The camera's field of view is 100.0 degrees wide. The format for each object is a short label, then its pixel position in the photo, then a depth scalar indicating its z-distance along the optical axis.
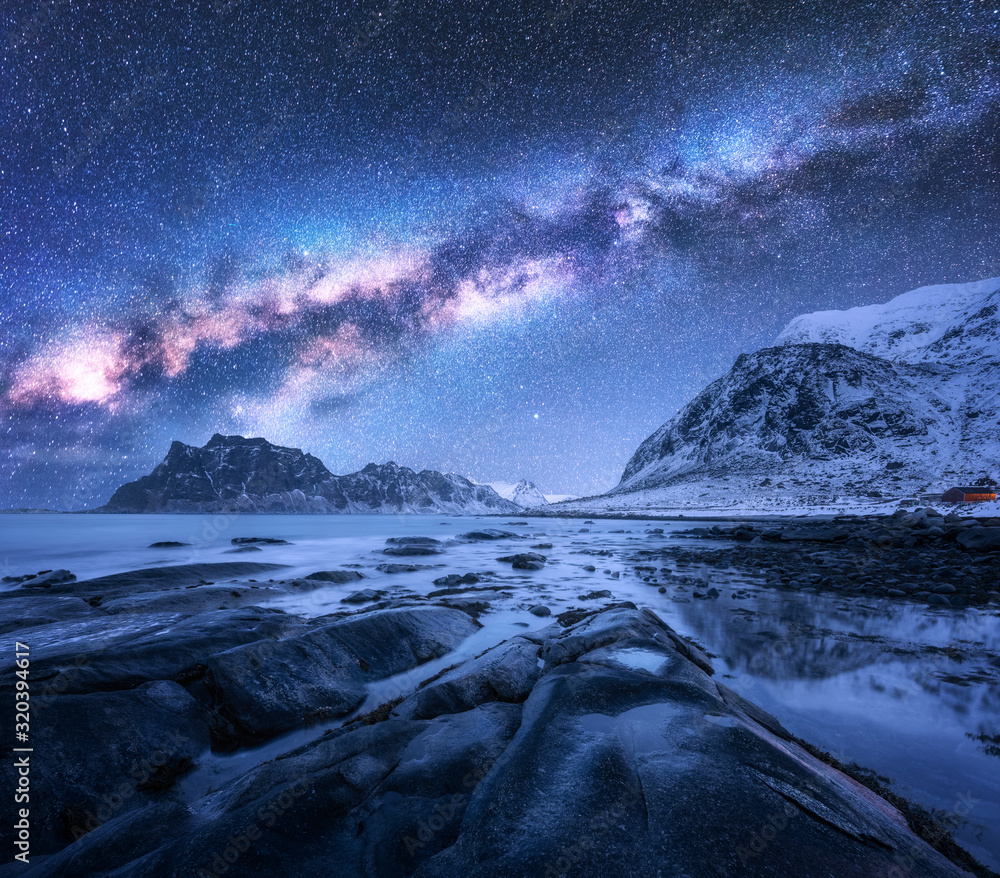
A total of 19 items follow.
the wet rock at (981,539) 18.92
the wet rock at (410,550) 28.53
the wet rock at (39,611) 9.20
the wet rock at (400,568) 21.08
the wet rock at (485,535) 41.19
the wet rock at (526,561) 22.61
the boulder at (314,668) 6.32
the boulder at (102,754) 4.55
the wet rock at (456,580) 17.06
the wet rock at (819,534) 28.83
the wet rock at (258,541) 37.69
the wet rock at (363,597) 13.69
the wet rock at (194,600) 10.70
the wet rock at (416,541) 32.36
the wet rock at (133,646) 5.97
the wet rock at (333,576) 17.22
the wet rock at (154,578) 13.45
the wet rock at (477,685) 5.58
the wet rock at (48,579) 15.71
